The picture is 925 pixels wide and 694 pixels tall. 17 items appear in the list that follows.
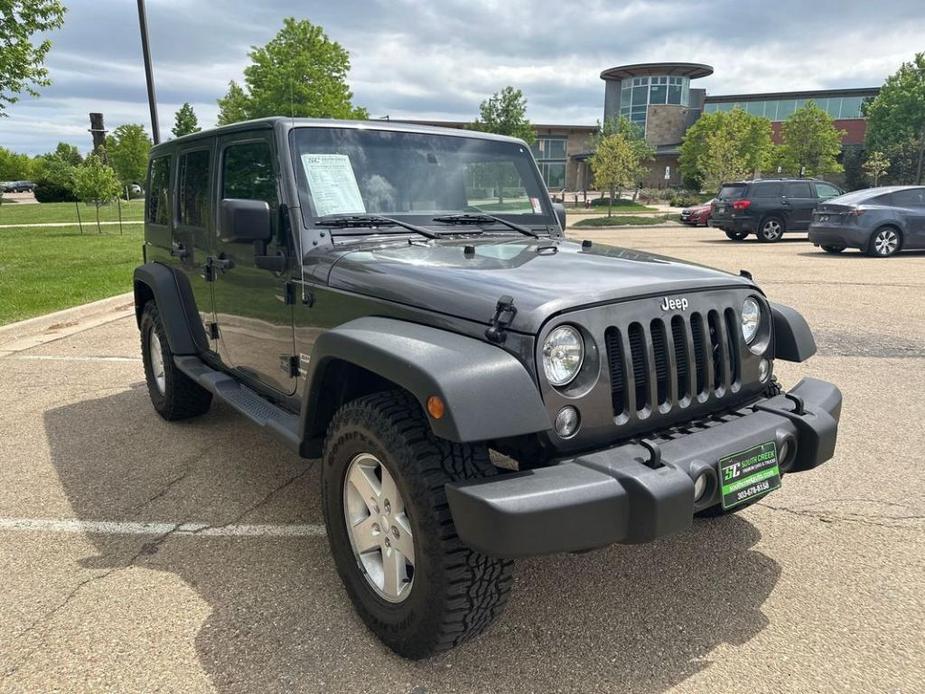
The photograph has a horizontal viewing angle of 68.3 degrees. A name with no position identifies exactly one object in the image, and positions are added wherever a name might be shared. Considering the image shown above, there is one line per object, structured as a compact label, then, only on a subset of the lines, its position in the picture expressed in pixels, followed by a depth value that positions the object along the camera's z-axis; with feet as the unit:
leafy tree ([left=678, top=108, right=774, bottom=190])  118.93
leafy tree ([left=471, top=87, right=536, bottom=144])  133.01
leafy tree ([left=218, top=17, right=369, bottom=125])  77.25
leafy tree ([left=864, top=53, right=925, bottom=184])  147.23
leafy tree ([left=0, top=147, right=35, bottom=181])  257.14
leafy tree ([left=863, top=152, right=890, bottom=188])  141.70
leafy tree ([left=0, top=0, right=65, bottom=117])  34.91
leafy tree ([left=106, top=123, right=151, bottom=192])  140.15
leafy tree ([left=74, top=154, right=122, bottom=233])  67.31
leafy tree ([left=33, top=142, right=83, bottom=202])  146.74
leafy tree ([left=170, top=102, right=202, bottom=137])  191.31
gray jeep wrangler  6.76
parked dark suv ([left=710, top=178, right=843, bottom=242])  59.93
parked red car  85.46
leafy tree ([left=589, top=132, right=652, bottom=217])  103.09
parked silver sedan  46.03
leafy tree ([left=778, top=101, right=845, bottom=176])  149.59
